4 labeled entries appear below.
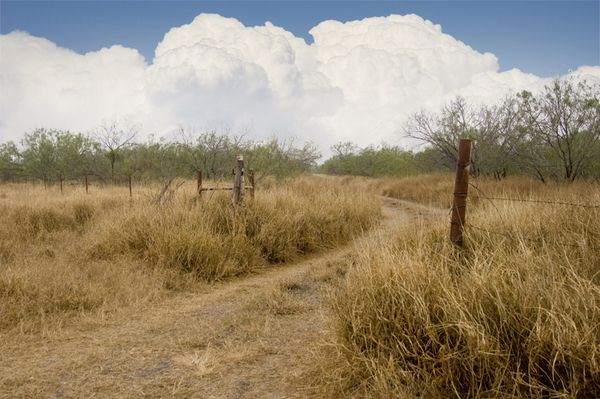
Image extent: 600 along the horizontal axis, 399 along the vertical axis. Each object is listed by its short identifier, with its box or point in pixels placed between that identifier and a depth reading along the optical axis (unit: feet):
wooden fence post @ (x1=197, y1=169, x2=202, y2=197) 26.53
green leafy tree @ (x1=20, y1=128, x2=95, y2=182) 81.10
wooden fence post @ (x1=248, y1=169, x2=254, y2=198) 28.38
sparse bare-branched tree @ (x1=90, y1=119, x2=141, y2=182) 80.38
